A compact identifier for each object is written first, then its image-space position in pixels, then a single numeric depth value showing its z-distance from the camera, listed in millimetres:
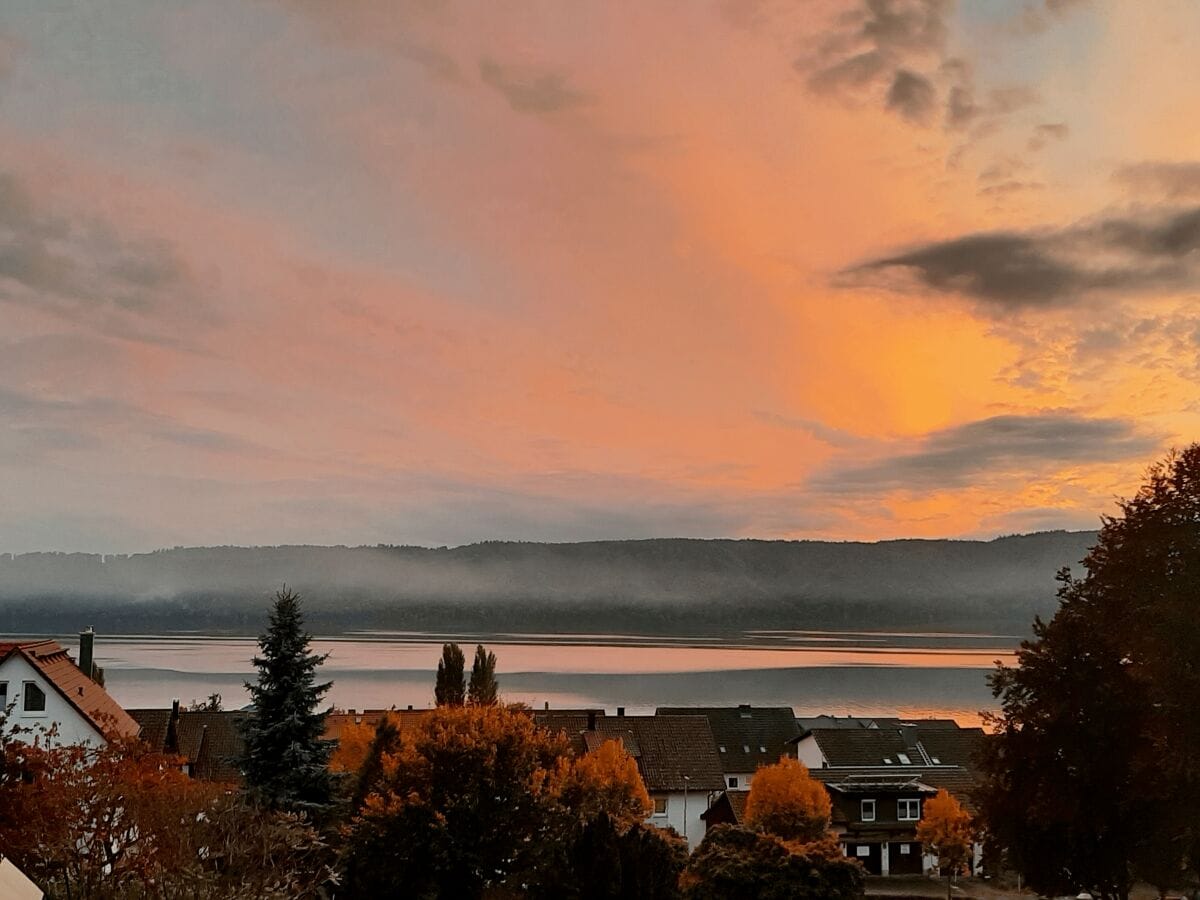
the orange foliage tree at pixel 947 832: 44031
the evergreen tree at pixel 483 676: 52262
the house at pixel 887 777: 48219
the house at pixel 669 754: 50625
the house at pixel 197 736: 44250
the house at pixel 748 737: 60406
